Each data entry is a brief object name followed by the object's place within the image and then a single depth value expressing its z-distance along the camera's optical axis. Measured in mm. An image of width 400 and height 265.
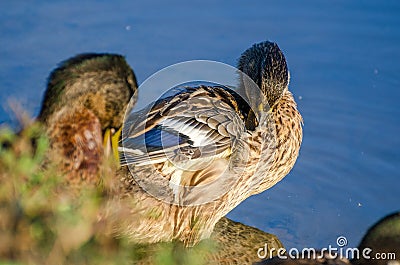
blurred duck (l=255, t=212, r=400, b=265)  8227
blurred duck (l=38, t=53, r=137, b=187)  9328
